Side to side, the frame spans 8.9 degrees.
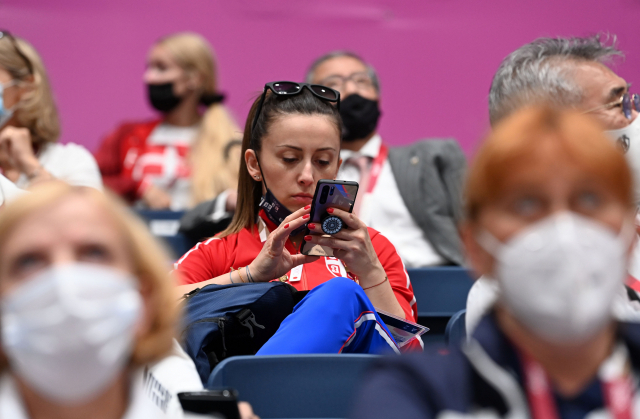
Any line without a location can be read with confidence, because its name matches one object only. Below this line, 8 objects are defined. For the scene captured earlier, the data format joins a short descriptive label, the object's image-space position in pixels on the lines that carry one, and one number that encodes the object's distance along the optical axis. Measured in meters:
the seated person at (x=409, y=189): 7.06
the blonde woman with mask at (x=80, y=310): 5.38
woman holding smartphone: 6.20
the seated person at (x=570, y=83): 6.03
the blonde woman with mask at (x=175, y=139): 9.23
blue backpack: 5.96
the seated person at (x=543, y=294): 5.35
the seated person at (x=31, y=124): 6.80
